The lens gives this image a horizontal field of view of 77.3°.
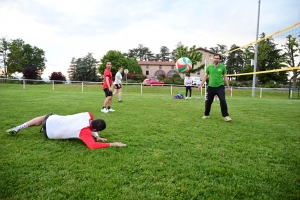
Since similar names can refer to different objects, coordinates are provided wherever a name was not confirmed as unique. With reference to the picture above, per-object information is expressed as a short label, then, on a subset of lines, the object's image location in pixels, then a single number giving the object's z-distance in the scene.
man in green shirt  5.64
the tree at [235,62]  63.41
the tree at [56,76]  41.38
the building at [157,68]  66.50
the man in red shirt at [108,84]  6.79
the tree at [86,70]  56.38
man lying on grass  3.17
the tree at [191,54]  42.48
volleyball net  28.68
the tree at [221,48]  75.81
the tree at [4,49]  46.43
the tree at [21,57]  46.94
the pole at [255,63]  18.97
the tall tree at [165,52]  90.81
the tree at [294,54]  24.50
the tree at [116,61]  53.53
